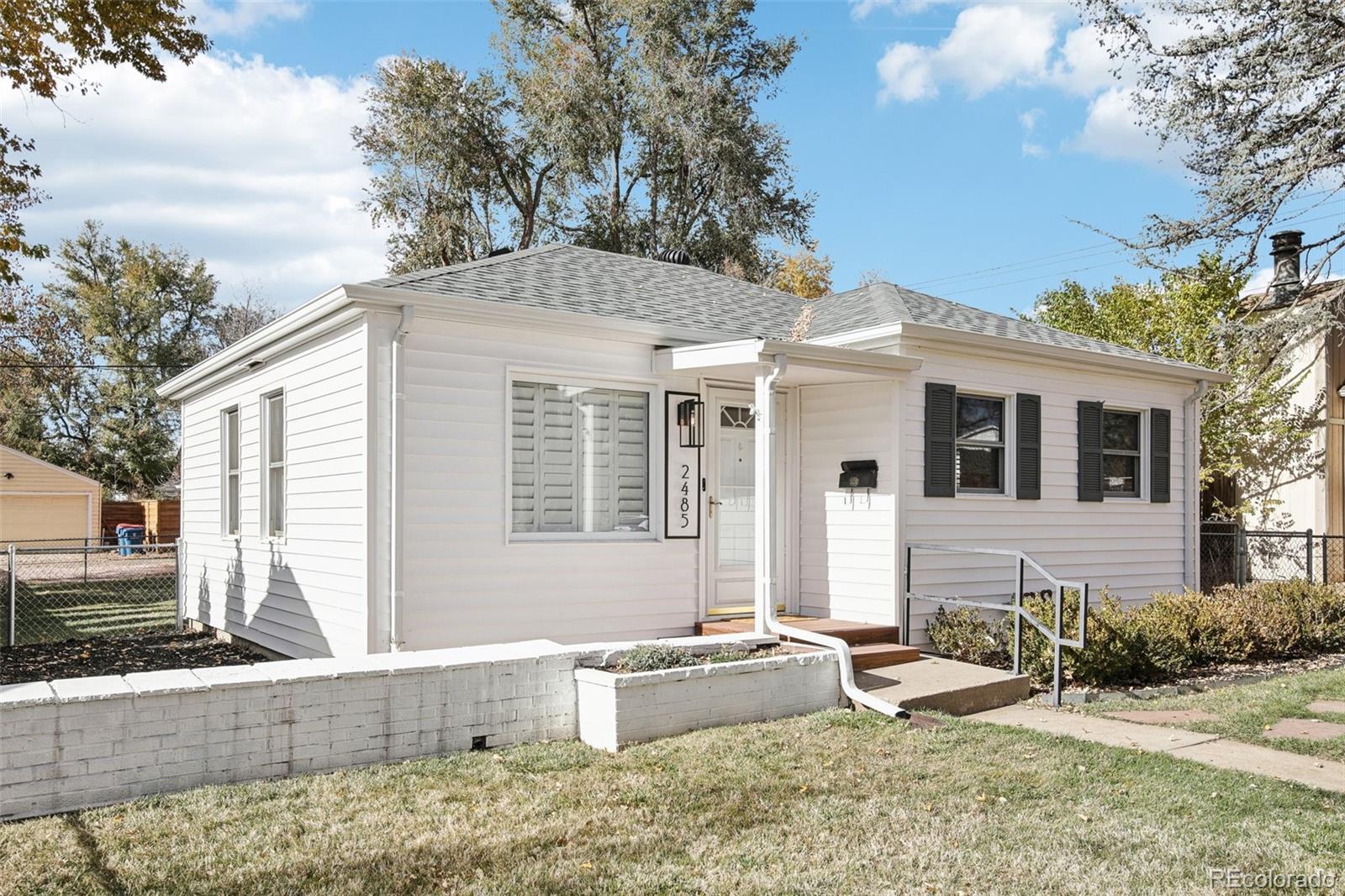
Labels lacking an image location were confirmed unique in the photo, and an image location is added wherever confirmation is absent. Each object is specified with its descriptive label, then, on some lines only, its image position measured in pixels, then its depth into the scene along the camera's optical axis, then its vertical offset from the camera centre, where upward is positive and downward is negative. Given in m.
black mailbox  8.80 -0.04
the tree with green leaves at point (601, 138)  23.31 +7.81
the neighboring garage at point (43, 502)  27.98 -0.93
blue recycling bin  27.20 -1.81
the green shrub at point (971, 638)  8.44 -1.42
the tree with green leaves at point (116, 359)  33.97 +3.77
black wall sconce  8.64 +0.40
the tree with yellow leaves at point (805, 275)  28.31 +5.56
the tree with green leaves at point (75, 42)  9.34 +4.16
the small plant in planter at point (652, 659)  6.17 -1.18
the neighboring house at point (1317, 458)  15.29 +0.19
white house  7.42 +0.11
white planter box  5.81 -1.40
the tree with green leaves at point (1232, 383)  15.47 +1.37
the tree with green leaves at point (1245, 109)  13.84 +5.25
